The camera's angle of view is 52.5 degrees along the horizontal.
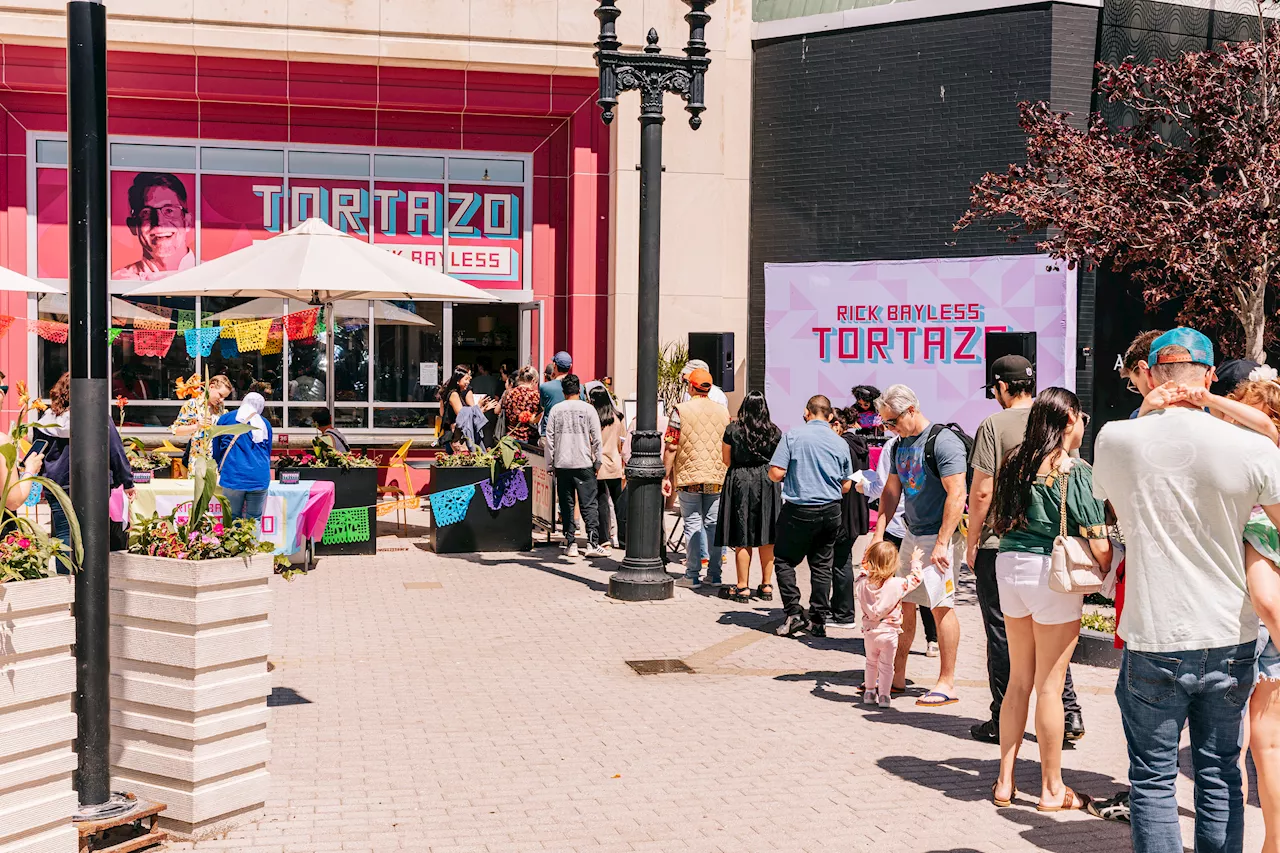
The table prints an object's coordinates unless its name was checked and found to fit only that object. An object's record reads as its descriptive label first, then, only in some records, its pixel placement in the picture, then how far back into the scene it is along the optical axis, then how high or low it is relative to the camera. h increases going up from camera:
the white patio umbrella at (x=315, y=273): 12.41 +0.97
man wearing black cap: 6.59 -0.66
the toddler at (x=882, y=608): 7.74 -1.40
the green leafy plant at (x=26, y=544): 4.80 -0.66
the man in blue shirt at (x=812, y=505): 9.56 -0.96
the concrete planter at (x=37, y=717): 4.64 -1.28
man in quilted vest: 11.84 -0.81
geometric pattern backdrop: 17.38 +0.71
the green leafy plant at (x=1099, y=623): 9.05 -1.73
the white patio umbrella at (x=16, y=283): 11.44 +0.79
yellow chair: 14.58 -1.43
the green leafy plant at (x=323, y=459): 13.16 -0.89
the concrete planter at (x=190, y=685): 5.40 -1.33
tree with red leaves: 10.98 +1.69
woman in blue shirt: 10.99 -0.78
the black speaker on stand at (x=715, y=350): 17.14 +0.33
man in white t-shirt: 4.25 -0.74
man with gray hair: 7.49 -0.70
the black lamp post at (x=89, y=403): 5.18 -0.13
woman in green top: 5.88 -0.88
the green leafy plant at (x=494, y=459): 13.69 -0.92
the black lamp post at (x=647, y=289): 11.18 +0.75
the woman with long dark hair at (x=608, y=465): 14.09 -1.00
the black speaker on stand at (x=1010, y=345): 12.77 +0.33
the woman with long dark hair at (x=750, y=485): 10.93 -0.93
